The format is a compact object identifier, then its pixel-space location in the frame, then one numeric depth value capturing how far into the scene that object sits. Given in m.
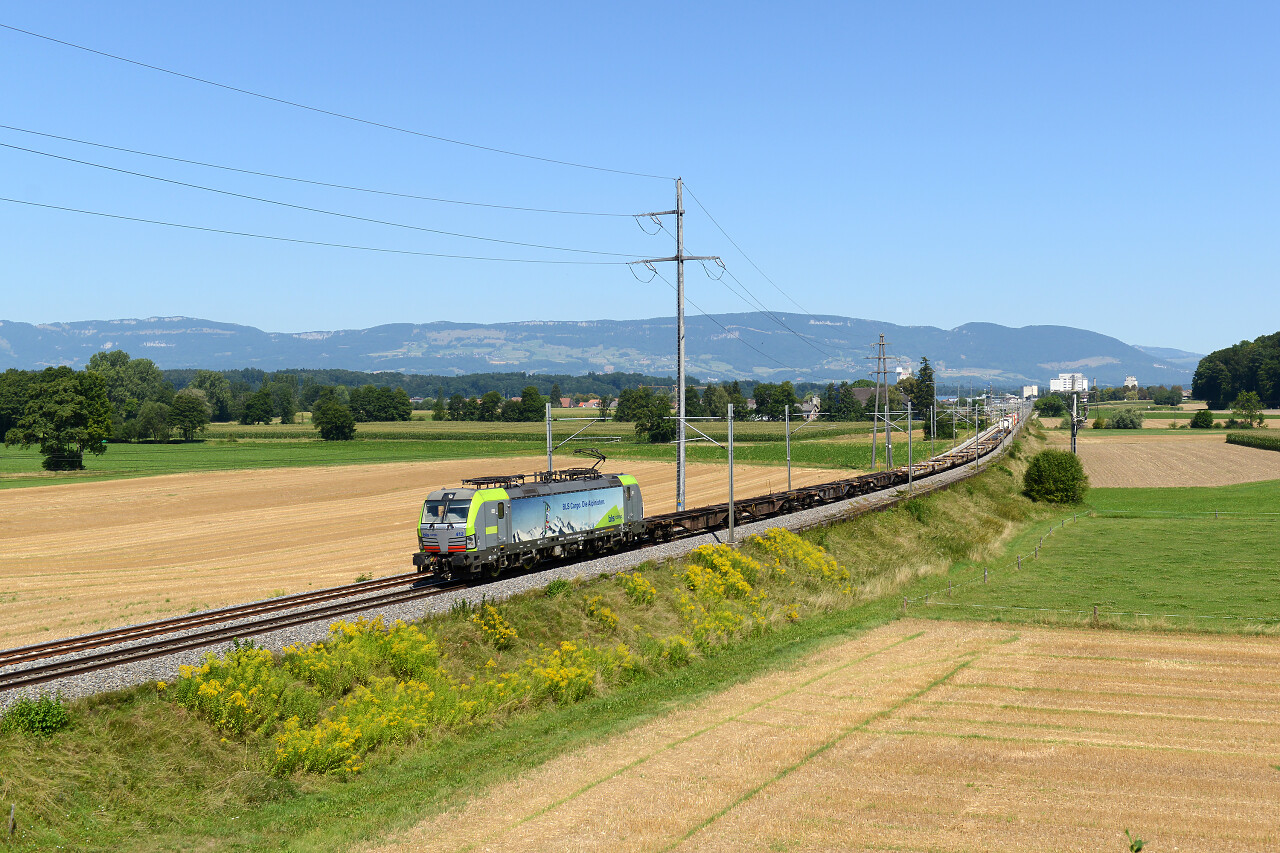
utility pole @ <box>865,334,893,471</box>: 100.59
